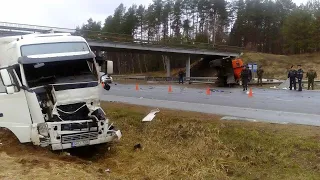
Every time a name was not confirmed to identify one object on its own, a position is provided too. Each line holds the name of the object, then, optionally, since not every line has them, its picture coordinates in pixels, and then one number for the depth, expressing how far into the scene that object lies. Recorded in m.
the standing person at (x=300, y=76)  16.15
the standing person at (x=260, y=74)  21.19
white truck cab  6.07
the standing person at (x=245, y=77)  16.79
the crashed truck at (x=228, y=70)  19.59
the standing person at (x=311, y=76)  17.11
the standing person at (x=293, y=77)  16.37
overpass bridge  23.34
